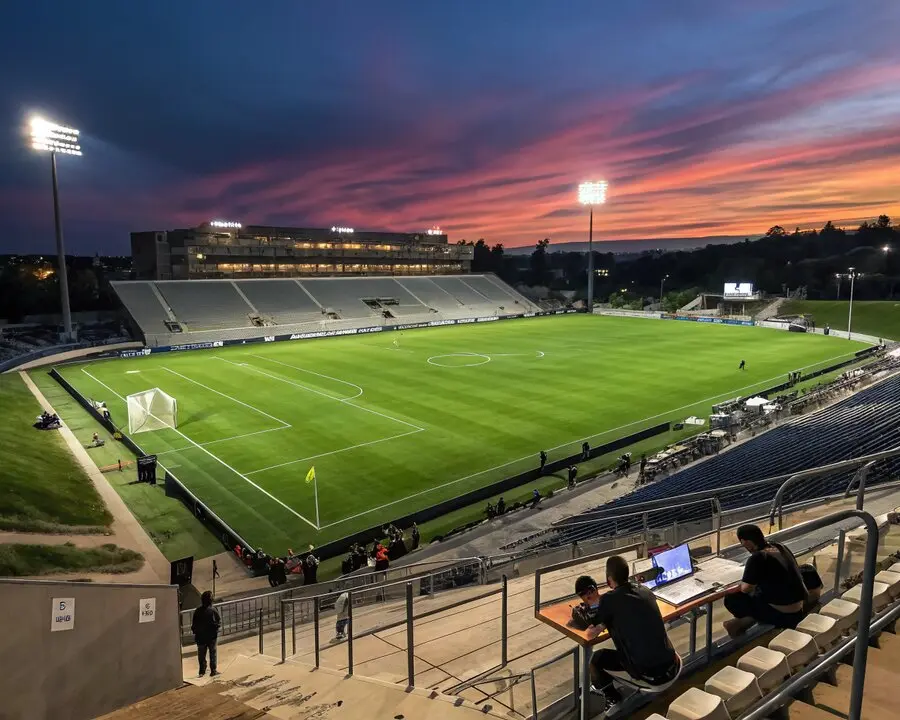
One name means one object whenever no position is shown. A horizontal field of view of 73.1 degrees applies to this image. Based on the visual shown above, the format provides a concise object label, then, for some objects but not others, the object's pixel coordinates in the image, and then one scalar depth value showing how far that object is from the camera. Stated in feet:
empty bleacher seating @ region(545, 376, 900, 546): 45.83
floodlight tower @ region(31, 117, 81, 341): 177.37
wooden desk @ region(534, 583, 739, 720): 14.34
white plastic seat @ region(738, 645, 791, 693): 14.28
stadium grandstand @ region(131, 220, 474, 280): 265.13
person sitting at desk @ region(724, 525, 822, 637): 16.15
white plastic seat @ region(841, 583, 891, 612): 17.65
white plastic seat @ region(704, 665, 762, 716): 13.29
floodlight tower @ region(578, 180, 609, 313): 283.79
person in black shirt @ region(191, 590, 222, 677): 30.09
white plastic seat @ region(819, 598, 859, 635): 16.75
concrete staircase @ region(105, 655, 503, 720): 17.39
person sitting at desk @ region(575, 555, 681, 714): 14.29
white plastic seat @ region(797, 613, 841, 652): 15.89
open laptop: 16.85
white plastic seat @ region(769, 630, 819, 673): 15.17
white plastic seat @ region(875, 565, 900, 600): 18.19
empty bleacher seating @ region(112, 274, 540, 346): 209.15
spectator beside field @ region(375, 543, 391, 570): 51.33
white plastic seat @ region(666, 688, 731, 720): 12.50
